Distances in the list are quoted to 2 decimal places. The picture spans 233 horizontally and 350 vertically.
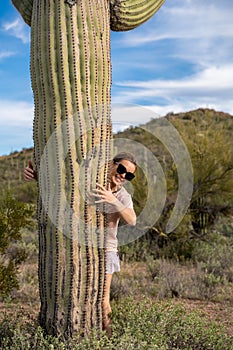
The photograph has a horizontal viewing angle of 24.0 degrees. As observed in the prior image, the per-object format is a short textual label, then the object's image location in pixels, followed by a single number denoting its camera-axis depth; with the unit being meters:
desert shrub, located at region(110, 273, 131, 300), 7.54
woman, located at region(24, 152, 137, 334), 4.57
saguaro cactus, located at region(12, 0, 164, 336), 4.39
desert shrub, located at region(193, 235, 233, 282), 9.09
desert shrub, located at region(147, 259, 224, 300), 7.89
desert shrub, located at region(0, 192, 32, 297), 5.79
